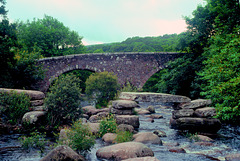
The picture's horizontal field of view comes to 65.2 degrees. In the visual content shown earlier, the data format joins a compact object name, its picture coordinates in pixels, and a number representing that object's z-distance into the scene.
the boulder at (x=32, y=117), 8.60
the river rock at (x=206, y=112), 8.84
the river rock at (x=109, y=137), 7.28
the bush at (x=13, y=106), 9.05
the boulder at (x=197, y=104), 9.29
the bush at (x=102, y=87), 16.80
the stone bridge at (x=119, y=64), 20.30
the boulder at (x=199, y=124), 9.01
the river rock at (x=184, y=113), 9.26
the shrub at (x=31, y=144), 6.36
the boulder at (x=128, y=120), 8.98
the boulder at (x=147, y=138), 7.32
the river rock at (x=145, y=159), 3.73
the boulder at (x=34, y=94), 10.00
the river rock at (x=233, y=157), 5.40
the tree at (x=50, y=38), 28.80
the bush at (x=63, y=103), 9.09
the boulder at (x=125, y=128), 8.05
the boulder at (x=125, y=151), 5.17
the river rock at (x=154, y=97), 9.12
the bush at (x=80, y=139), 5.73
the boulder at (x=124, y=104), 9.23
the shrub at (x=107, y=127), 8.10
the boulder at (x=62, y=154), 4.68
